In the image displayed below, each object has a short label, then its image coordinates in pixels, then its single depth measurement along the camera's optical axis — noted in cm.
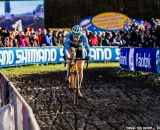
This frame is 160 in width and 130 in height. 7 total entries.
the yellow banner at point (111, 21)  4300
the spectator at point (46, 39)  3012
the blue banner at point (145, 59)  1873
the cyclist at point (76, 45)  1379
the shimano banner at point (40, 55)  2633
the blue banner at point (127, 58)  2170
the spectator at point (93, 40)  3272
